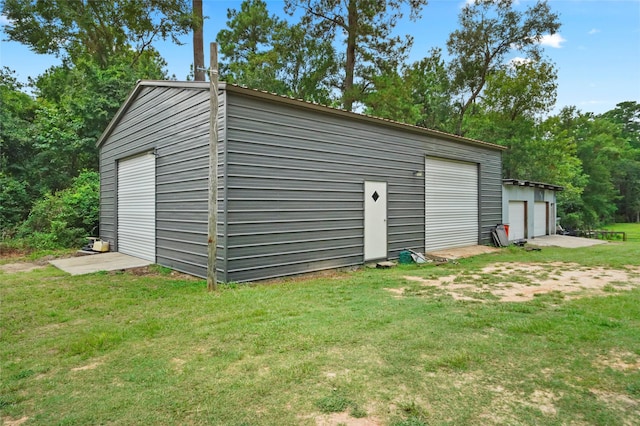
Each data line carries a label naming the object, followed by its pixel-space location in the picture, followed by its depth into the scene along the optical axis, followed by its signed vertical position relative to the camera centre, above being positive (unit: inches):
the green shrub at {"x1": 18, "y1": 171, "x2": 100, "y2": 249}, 415.2 -5.9
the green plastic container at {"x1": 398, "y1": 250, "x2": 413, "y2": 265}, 349.1 -41.1
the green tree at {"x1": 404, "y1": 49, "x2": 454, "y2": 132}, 874.8 +322.0
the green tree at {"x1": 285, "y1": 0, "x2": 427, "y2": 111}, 641.6 +355.0
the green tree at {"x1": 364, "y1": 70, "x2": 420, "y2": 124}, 674.8 +235.6
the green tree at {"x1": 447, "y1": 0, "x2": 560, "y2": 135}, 757.3 +403.1
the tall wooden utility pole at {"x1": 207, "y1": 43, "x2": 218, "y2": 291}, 210.2 +26.4
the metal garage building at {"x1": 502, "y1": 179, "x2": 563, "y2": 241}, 533.6 +15.9
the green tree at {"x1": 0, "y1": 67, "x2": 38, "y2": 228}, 476.4 +66.8
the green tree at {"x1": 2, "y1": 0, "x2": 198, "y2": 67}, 583.3 +337.7
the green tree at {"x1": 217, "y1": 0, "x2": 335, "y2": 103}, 727.1 +353.2
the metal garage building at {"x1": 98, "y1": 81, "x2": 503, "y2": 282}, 245.9 +28.9
